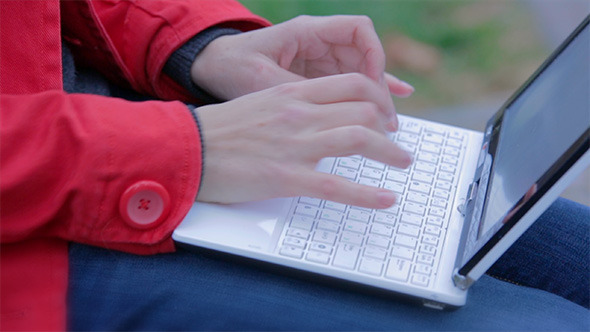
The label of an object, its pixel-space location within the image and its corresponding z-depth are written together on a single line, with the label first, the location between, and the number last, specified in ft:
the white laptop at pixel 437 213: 3.19
